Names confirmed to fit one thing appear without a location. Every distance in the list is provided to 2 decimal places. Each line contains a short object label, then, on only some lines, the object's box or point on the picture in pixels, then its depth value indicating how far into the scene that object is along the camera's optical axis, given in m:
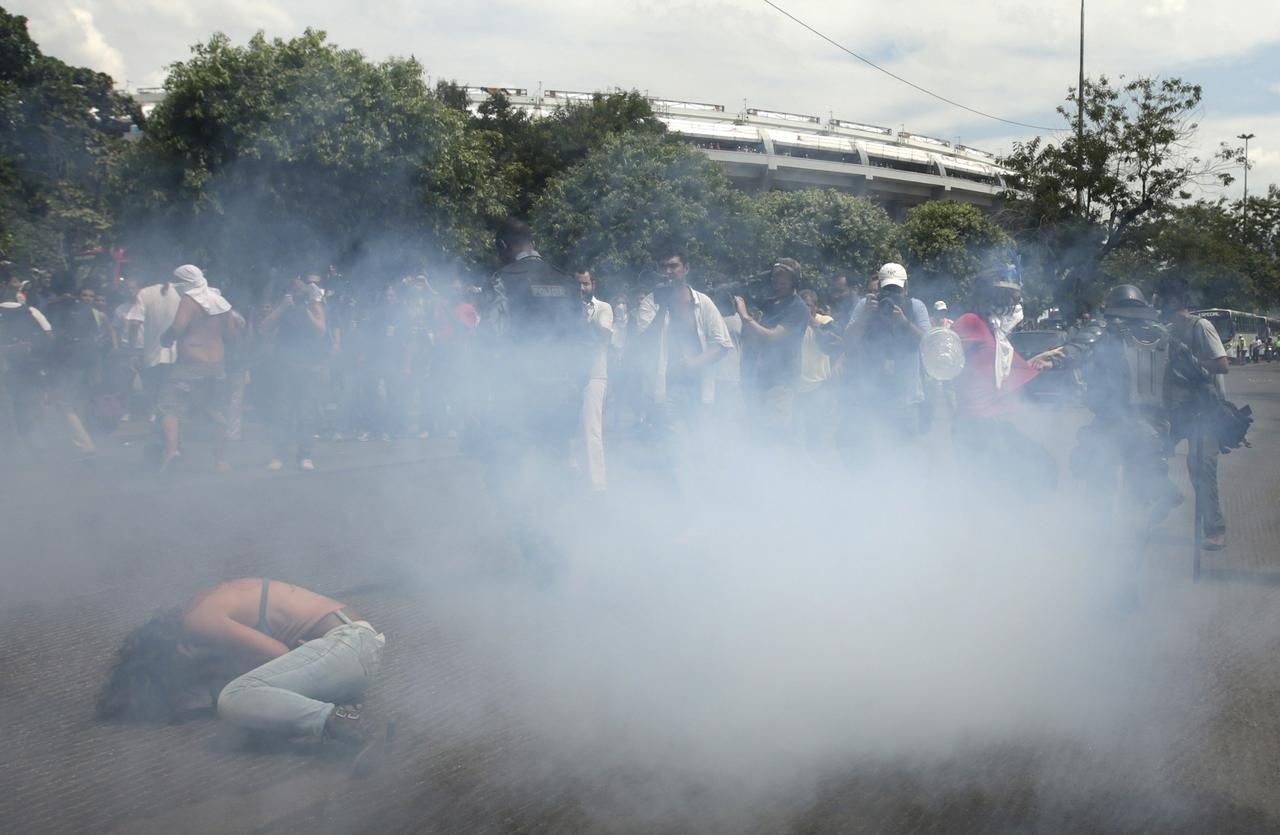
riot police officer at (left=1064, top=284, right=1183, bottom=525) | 5.57
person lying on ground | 3.20
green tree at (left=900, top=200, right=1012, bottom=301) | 22.93
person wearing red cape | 5.63
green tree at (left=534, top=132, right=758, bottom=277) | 22.56
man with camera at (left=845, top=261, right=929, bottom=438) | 6.11
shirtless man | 8.15
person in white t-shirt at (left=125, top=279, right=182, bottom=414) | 8.83
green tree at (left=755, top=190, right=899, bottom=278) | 32.91
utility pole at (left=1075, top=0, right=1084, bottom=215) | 19.34
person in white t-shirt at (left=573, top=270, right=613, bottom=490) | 5.90
